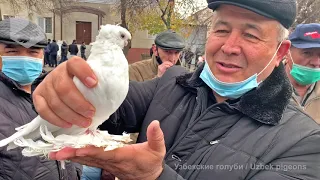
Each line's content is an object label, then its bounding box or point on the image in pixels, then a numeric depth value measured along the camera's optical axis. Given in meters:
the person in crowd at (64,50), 15.50
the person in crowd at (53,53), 14.38
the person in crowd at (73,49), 15.61
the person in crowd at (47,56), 14.27
